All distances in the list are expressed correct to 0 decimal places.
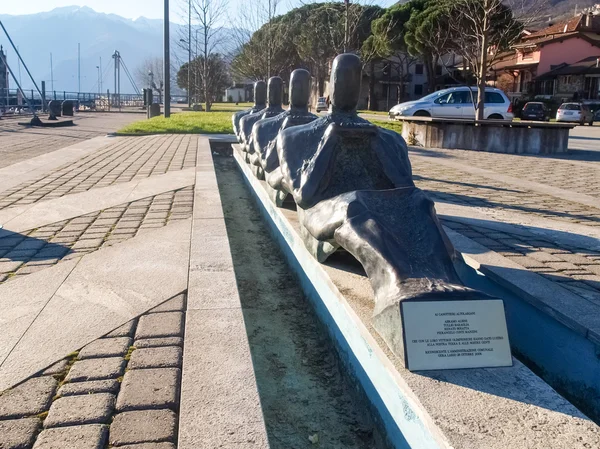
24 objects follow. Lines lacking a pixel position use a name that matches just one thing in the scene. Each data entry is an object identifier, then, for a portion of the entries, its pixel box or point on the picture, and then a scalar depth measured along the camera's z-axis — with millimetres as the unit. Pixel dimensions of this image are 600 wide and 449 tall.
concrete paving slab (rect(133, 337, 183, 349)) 3336
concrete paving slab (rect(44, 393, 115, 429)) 2588
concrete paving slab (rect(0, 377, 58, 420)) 2674
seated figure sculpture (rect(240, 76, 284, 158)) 8656
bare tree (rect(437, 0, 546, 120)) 17516
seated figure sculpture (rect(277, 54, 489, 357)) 3027
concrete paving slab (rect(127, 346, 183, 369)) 3100
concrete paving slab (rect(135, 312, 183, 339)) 3480
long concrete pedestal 2258
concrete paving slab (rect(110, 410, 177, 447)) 2449
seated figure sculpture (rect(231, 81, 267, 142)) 10797
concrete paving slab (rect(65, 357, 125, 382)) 2994
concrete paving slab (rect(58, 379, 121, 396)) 2852
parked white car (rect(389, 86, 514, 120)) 20094
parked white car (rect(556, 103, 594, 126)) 32062
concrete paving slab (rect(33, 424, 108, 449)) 2393
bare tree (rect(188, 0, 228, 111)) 33500
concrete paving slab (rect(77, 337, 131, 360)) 3234
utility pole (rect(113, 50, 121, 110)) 53859
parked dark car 31578
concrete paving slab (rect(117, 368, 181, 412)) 2713
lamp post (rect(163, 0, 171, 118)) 24953
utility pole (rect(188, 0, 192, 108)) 33144
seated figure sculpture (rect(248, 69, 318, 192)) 6164
